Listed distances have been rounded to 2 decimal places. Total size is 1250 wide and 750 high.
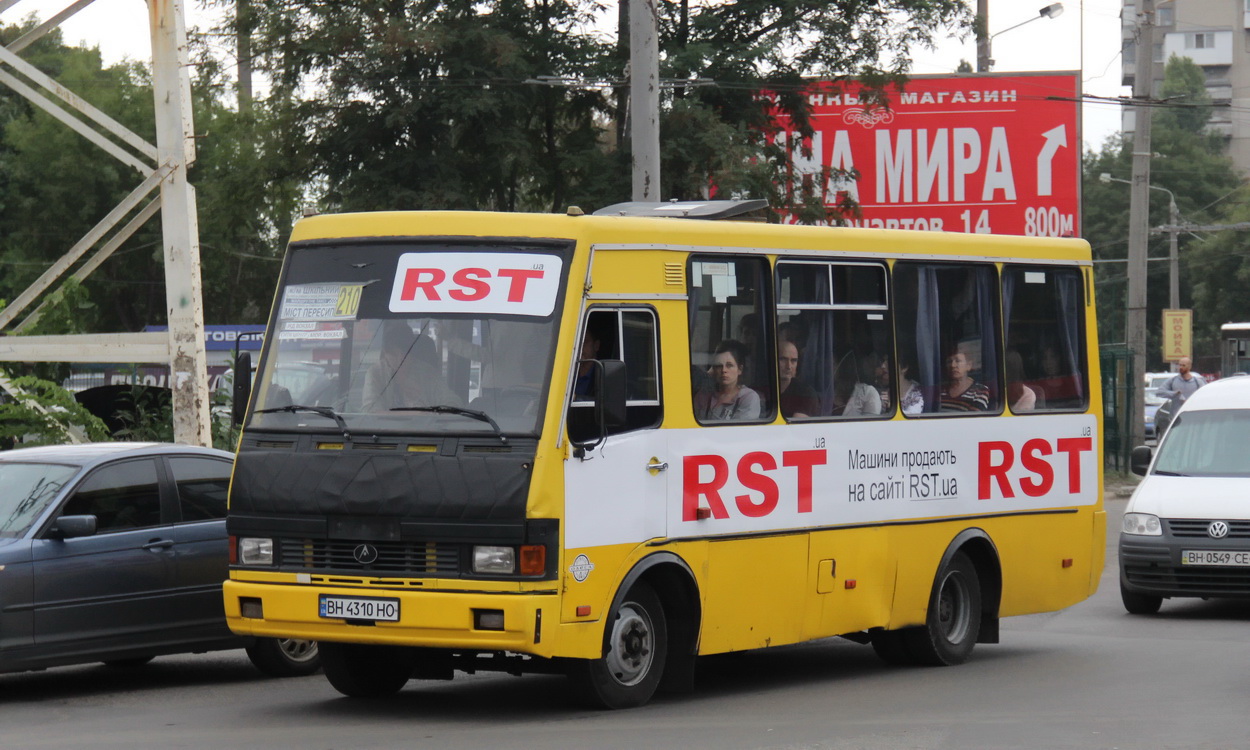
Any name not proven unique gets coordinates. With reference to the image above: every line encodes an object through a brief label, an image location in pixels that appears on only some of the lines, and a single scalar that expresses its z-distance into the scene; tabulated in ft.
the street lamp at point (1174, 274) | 214.85
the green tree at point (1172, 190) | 303.38
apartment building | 387.96
